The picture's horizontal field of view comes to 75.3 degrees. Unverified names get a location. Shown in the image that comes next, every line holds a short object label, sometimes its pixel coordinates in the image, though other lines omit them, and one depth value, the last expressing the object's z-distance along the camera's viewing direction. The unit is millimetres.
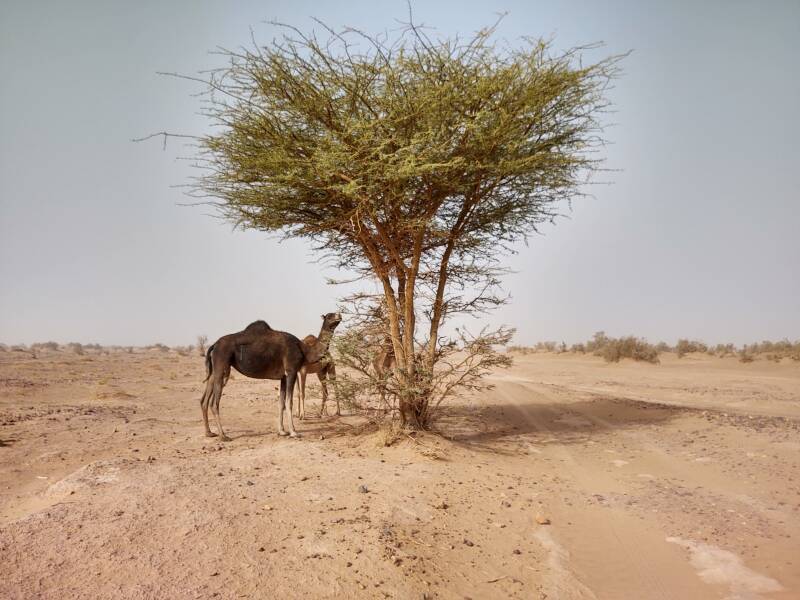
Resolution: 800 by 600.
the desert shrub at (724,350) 37656
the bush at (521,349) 55566
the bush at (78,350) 43212
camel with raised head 10295
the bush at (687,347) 38781
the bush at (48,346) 51606
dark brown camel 9547
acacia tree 7891
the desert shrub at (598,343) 42175
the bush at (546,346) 52325
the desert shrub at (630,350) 34250
